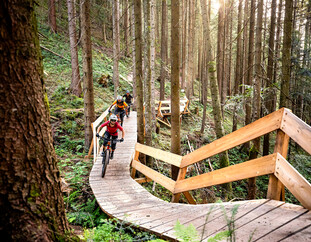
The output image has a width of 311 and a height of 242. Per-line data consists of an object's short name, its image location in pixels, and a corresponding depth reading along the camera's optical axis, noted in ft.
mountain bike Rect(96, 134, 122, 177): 21.42
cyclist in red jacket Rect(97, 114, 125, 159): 23.02
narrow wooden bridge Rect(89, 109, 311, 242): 7.52
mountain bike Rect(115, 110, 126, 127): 35.86
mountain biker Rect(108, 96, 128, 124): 34.92
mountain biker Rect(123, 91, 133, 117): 41.75
